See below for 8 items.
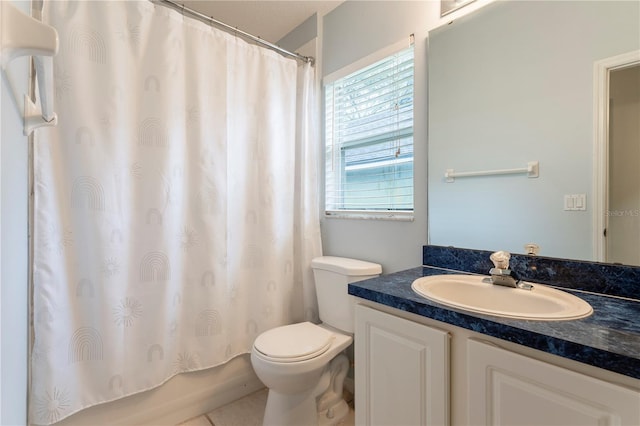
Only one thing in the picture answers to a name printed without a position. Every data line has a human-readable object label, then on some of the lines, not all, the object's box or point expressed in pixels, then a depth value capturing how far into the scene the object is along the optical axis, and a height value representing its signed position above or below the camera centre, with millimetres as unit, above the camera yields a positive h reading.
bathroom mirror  1038 +367
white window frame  1567 +845
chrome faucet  1084 -236
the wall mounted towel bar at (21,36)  474 +294
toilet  1318 -671
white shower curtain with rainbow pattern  1200 +31
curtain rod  1456 +1014
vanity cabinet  636 -446
